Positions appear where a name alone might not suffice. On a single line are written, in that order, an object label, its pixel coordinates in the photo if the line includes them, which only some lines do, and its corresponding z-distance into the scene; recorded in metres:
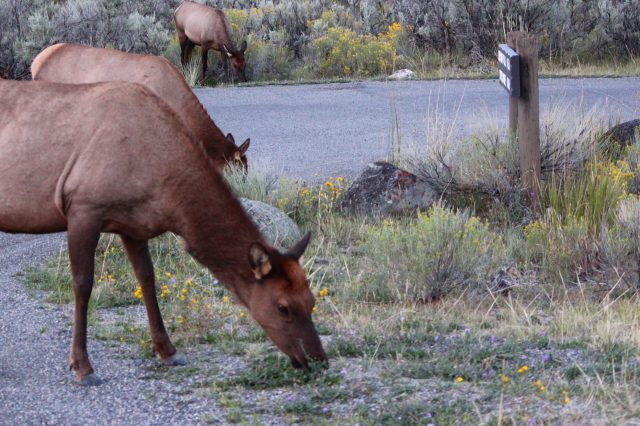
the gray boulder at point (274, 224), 15.49
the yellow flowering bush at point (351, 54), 34.22
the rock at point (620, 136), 19.08
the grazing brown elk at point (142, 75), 16.92
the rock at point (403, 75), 32.14
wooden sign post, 16.50
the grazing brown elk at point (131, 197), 10.19
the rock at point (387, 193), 17.11
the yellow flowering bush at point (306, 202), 17.16
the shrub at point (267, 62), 35.19
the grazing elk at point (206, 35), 34.01
